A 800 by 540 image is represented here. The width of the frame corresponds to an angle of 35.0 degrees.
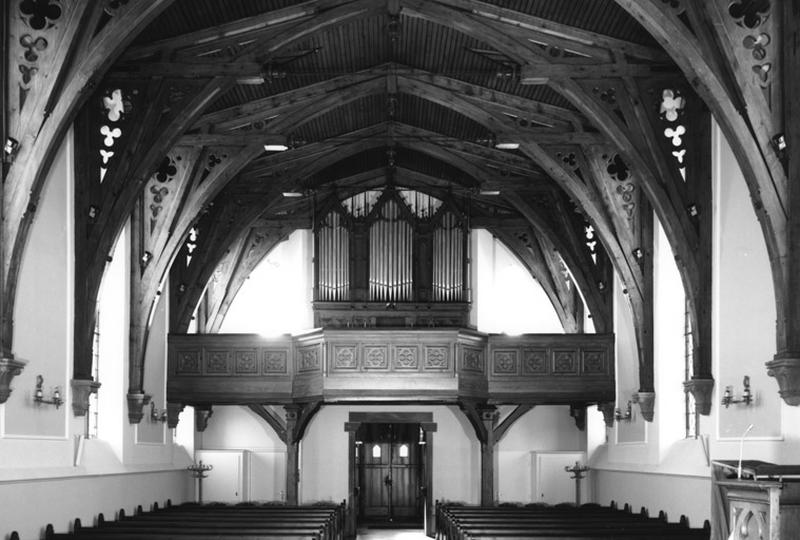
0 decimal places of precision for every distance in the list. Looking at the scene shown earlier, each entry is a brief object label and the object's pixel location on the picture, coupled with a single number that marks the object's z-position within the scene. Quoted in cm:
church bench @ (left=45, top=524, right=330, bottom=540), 1573
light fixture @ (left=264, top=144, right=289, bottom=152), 2042
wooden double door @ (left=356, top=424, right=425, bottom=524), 3112
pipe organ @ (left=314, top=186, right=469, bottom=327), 2548
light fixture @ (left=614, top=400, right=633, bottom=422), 2258
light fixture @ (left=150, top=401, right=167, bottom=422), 2236
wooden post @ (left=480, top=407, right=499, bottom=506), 2683
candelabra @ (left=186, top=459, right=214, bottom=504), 2575
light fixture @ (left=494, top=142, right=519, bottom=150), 2031
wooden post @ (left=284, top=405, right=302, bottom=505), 2661
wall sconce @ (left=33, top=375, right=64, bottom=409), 1557
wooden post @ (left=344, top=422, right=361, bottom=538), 2727
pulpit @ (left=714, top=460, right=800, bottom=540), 902
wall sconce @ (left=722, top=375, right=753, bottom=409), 1517
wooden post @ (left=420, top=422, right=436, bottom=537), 2755
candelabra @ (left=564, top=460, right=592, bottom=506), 2644
